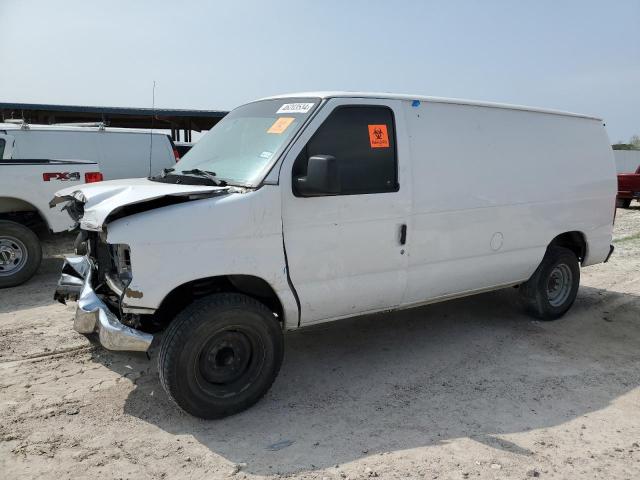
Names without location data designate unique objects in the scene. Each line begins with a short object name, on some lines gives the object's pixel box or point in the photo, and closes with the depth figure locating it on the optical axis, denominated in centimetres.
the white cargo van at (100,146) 887
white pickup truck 689
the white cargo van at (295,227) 347
